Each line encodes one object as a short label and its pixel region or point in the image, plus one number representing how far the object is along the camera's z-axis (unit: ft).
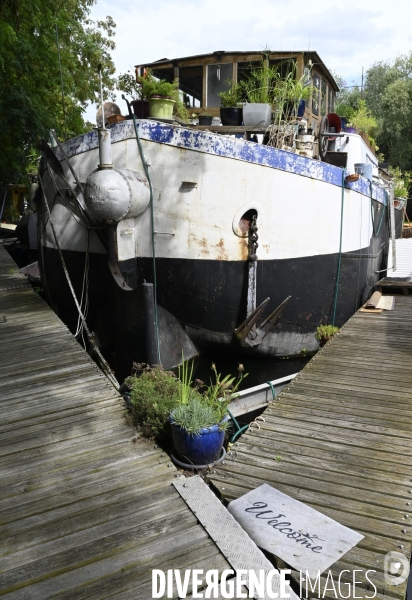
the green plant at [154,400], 12.50
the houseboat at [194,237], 19.30
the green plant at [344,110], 37.19
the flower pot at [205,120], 24.20
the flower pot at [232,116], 24.77
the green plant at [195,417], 11.34
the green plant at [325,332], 22.09
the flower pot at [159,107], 20.57
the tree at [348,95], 110.44
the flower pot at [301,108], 24.64
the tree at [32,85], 38.81
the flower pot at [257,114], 23.71
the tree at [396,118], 99.55
